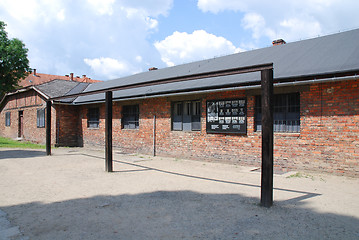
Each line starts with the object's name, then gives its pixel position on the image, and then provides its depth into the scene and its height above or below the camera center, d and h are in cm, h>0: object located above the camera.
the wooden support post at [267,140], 464 -32
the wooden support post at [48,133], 1205 -57
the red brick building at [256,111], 717 +35
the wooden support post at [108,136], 799 -45
